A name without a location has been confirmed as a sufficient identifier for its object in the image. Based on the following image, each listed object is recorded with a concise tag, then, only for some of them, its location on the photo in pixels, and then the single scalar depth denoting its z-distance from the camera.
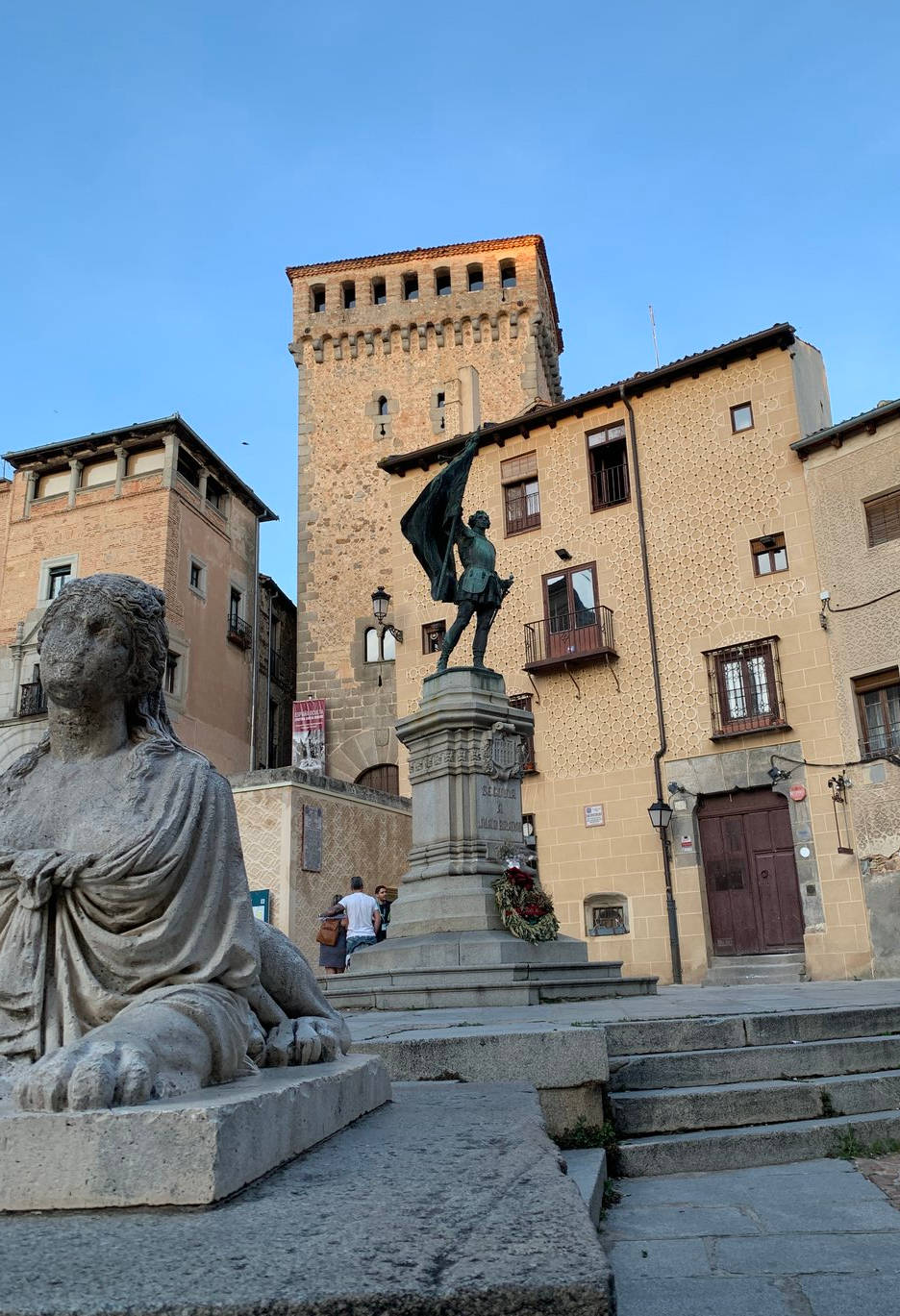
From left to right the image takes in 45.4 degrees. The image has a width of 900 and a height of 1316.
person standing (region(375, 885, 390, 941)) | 14.12
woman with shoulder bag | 13.11
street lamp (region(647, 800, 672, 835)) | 19.33
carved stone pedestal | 8.63
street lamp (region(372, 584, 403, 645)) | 23.22
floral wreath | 9.21
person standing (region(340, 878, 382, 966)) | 13.24
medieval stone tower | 30.30
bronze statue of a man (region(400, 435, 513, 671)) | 11.20
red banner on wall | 28.45
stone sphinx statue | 2.57
